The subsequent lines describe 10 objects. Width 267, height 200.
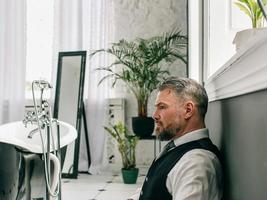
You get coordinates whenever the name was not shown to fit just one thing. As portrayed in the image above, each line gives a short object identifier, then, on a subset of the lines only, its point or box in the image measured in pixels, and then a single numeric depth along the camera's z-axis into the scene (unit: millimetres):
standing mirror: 4586
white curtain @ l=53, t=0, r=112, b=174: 4816
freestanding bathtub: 2752
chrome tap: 2757
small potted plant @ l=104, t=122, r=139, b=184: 4151
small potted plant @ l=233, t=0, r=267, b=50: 1459
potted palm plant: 4375
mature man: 1275
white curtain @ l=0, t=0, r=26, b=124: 4910
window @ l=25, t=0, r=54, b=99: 5117
